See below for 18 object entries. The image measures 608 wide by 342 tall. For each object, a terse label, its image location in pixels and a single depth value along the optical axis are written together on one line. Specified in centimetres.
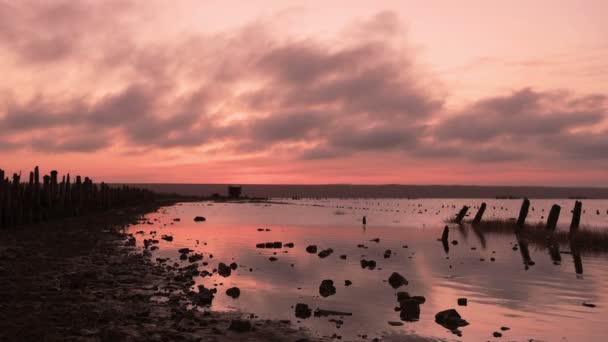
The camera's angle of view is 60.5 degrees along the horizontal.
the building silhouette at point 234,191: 10378
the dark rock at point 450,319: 1201
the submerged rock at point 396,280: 1667
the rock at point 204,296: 1304
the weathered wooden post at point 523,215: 3833
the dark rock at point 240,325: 1069
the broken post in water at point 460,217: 4839
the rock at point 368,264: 2039
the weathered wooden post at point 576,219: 3347
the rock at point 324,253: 2316
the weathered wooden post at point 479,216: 4605
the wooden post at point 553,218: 3562
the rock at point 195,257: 2005
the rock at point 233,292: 1428
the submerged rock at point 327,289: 1490
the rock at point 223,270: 1753
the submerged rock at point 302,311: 1236
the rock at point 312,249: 2464
